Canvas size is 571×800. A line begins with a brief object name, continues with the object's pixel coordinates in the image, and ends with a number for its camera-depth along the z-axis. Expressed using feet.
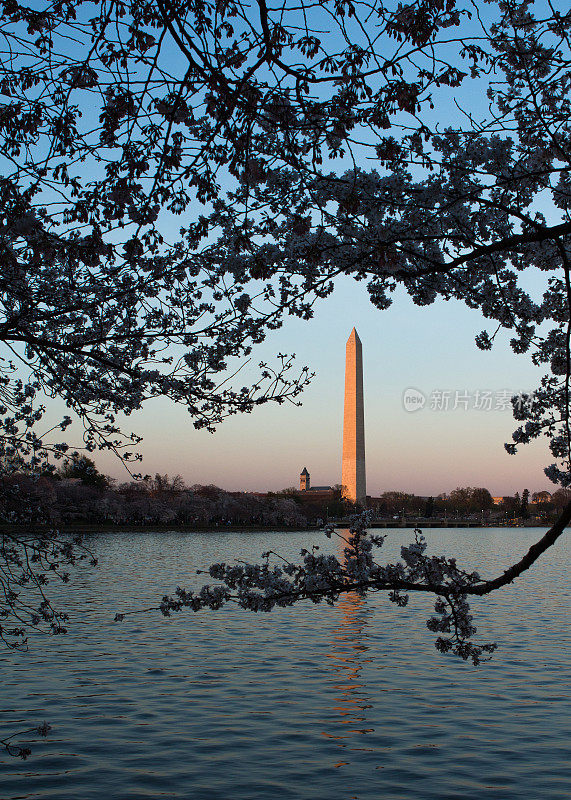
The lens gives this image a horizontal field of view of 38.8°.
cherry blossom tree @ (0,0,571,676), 16.31
